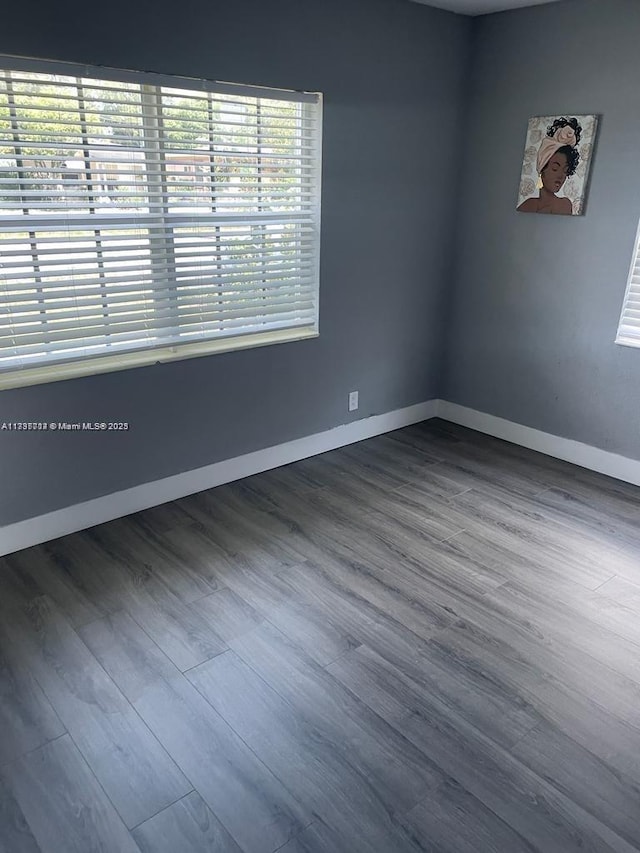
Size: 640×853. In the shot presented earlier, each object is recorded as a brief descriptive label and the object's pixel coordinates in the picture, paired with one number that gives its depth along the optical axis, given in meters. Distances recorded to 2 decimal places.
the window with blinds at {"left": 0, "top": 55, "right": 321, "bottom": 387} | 2.48
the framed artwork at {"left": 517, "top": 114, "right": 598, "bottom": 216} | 3.40
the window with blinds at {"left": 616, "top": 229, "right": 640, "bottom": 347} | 3.37
